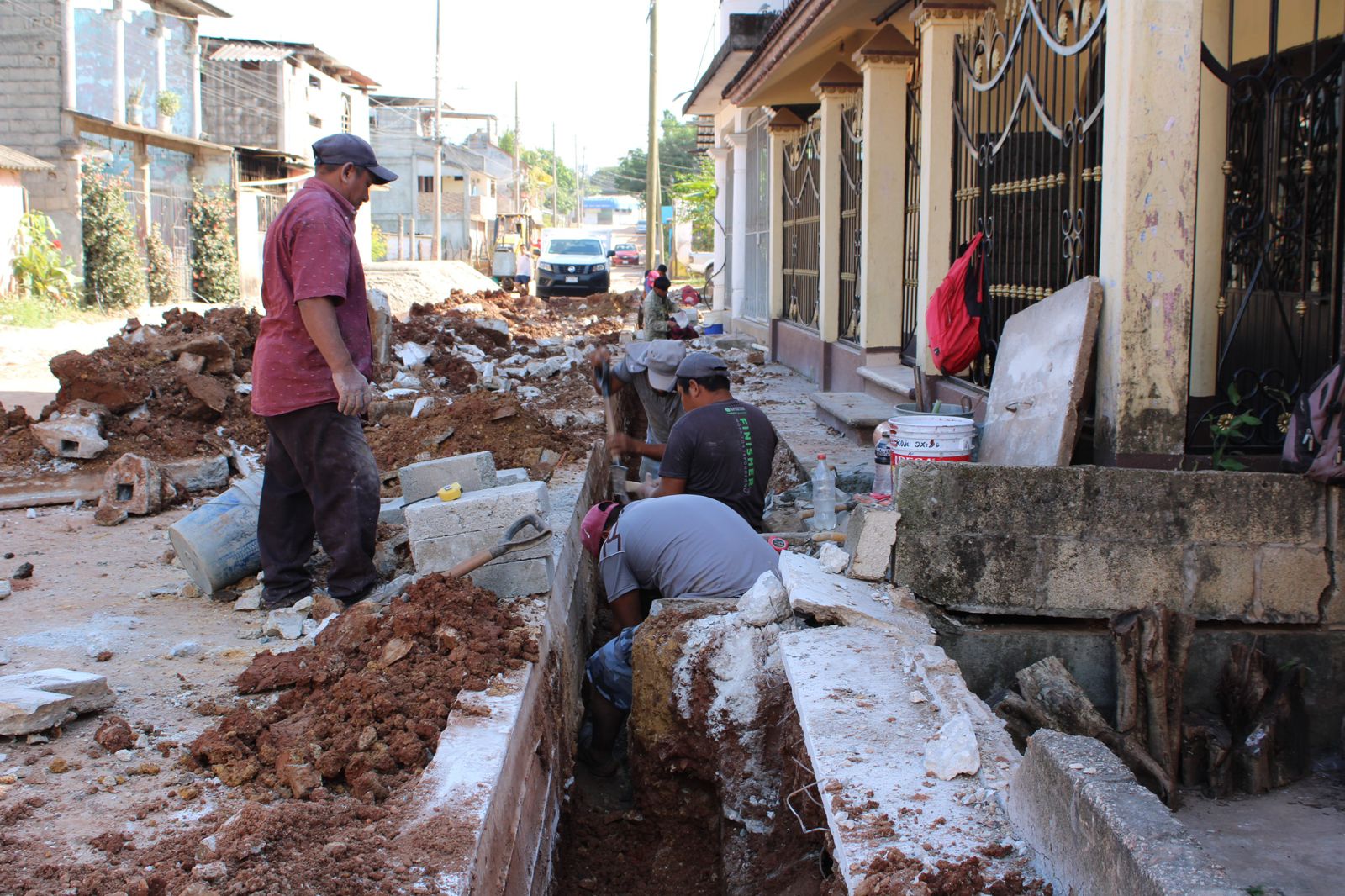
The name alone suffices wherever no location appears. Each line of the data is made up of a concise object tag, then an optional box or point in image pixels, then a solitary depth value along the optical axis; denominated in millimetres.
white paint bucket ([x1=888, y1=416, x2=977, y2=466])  4953
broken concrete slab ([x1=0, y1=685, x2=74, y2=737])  3086
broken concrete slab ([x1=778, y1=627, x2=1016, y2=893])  2516
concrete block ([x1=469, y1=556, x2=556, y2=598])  4242
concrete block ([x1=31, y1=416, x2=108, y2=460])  7500
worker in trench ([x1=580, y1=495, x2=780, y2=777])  4648
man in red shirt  4121
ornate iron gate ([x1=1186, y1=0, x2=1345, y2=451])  4449
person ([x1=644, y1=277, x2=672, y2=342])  14758
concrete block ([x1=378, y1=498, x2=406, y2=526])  5462
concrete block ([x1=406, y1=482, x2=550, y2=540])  4207
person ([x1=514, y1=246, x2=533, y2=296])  34312
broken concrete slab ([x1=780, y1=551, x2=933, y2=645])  3842
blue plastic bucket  4656
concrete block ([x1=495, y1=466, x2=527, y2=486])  5625
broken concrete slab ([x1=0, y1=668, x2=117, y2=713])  3270
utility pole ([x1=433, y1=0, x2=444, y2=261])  36094
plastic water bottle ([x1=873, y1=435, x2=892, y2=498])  5070
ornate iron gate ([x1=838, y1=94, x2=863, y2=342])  9867
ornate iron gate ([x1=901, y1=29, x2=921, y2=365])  8578
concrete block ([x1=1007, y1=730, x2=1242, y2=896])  1958
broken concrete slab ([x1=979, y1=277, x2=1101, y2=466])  4516
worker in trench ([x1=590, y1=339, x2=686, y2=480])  6852
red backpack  6410
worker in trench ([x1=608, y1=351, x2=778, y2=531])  5461
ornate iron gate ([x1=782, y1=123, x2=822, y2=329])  12133
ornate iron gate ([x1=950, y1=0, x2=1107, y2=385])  5277
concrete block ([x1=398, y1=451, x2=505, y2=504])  5027
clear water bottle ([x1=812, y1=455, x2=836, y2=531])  5617
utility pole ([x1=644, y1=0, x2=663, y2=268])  29266
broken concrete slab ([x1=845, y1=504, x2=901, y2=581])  4219
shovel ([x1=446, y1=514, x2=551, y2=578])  4082
